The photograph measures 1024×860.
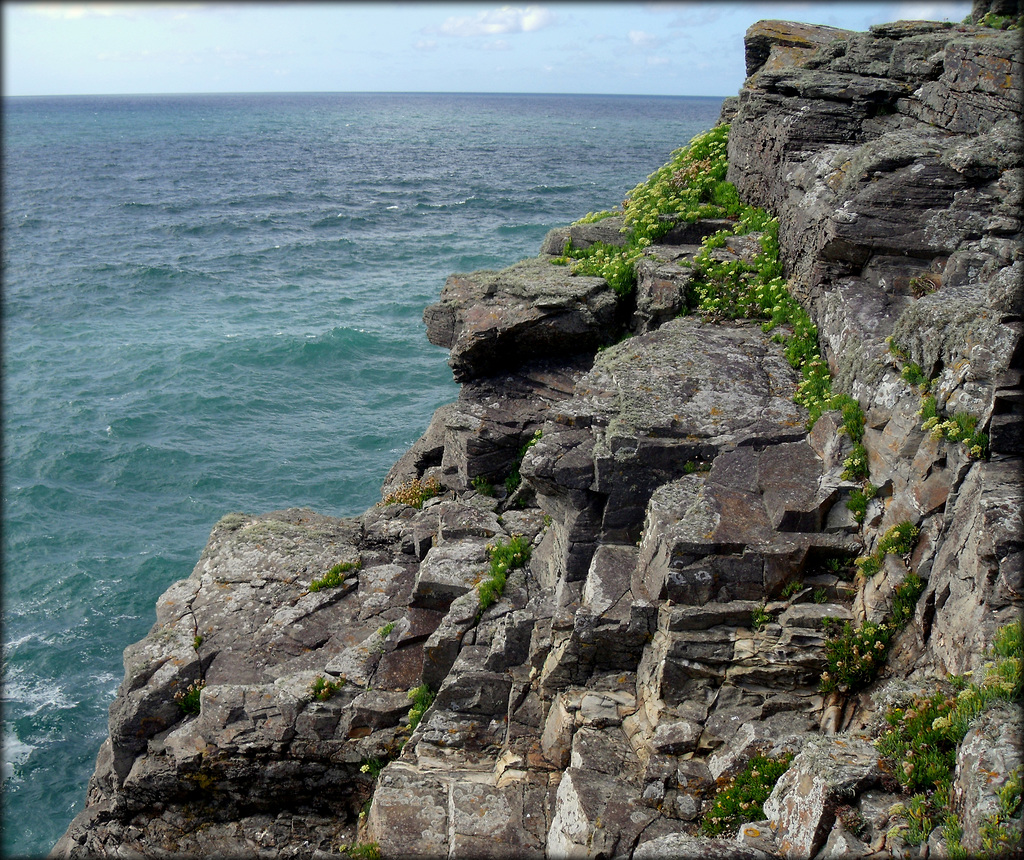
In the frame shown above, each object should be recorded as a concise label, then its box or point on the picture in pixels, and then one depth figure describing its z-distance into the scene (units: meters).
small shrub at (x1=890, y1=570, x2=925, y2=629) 9.72
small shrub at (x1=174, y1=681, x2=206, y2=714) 15.95
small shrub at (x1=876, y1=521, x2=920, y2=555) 10.02
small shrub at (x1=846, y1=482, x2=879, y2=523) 11.03
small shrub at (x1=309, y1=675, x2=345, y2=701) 15.11
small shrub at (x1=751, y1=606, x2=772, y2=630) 10.73
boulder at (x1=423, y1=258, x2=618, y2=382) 18.98
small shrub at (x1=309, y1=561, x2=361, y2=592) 18.14
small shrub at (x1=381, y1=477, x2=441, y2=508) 20.75
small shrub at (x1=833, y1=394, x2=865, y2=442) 11.77
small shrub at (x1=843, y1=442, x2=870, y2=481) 11.31
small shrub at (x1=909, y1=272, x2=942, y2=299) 13.30
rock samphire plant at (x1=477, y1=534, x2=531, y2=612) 15.03
